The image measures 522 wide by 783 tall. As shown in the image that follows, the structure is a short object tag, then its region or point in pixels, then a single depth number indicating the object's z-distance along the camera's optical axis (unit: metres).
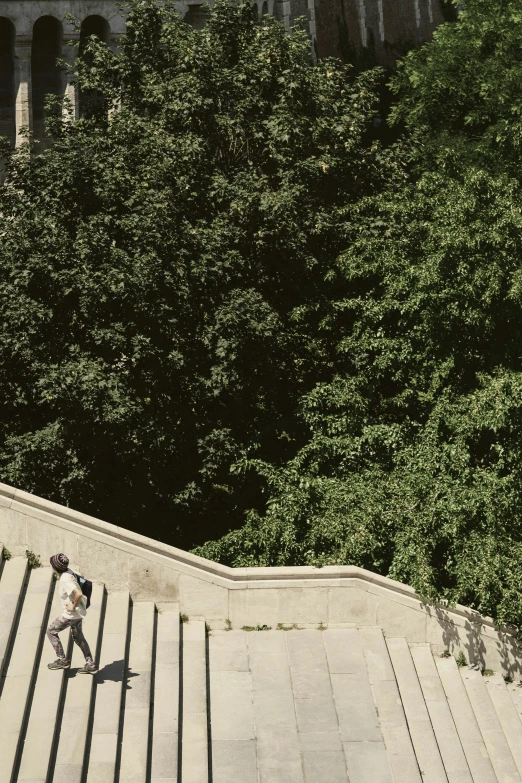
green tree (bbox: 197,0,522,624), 16.61
